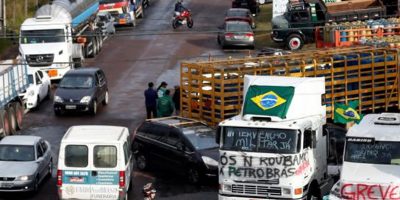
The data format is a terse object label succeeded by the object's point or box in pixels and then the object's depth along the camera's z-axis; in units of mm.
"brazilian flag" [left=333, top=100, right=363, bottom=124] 31781
